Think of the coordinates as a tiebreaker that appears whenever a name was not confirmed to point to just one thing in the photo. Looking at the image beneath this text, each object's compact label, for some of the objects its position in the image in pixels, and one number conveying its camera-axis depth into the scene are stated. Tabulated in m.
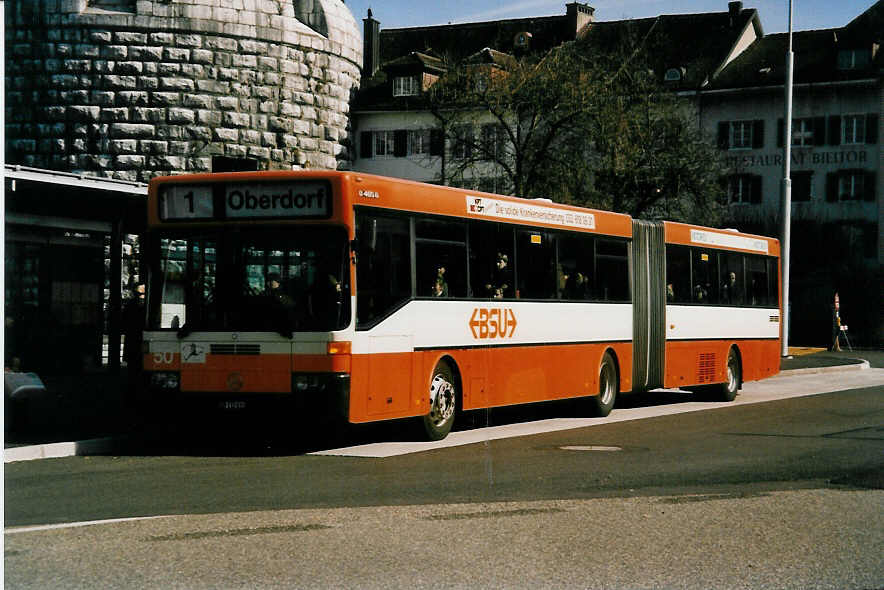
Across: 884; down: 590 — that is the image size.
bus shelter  21.92
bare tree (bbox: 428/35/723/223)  42.19
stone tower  38.16
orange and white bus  14.94
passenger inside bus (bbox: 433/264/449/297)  16.73
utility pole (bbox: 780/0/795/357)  38.00
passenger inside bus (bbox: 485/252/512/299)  18.16
